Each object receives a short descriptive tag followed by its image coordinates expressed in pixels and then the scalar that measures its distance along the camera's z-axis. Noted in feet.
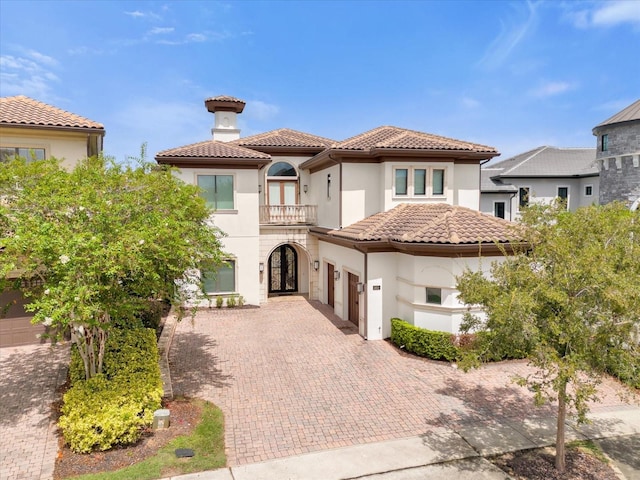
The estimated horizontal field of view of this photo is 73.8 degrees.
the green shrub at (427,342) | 45.85
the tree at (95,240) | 26.63
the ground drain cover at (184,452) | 27.70
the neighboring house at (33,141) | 48.52
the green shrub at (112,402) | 27.68
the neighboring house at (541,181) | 115.14
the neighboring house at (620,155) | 97.76
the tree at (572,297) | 21.71
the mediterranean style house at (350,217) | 48.21
